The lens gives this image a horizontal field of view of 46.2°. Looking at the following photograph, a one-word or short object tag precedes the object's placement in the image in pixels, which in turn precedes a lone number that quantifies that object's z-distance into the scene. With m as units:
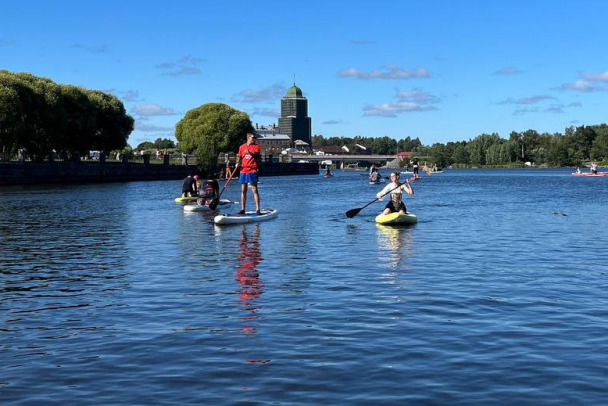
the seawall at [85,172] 78.62
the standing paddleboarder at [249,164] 27.42
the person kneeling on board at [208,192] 38.09
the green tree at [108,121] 105.12
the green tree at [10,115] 72.75
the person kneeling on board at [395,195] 29.05
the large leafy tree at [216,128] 136.62
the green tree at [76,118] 93.62
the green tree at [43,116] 80.88
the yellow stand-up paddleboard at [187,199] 42.16
